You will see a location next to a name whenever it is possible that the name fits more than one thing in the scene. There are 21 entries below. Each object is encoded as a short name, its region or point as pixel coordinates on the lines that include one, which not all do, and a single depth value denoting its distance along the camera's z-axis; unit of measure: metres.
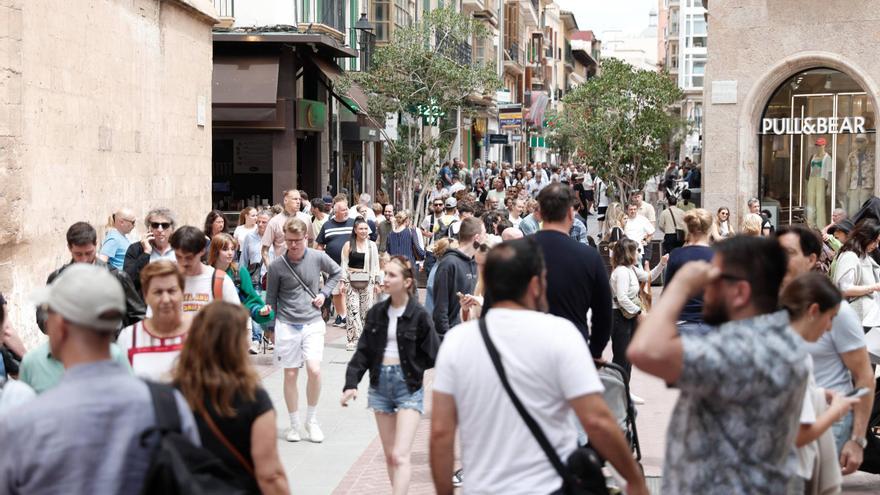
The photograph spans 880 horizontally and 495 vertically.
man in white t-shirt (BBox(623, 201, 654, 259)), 18.22
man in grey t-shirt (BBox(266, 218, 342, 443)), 10.03
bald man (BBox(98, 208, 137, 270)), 10.88
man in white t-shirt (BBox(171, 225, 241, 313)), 7.70
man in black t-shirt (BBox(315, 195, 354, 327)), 15.91
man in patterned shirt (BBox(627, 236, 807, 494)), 3.97
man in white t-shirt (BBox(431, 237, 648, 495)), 4.45
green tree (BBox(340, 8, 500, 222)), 27.59
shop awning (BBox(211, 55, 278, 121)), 24.77
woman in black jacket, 7.53
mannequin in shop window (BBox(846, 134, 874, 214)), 20.61
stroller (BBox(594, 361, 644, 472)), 6.47
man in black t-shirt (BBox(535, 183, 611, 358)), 6.66
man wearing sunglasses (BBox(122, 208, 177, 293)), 9.66
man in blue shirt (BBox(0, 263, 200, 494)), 3.82
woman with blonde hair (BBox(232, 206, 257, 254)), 15.87
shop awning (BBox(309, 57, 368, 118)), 27.45
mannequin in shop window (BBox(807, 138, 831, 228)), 20.84
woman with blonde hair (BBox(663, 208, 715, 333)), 8.21
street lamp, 32.50
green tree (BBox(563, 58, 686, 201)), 28.42
